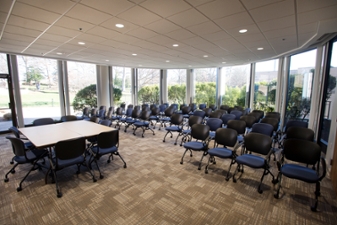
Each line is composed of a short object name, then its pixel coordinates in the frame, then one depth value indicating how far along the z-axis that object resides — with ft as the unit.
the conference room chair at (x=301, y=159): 8.26
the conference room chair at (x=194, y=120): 17.42
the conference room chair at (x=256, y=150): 9.57
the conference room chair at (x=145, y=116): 22.58
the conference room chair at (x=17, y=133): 11.91
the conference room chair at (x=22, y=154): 9.65
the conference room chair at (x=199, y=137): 12.27
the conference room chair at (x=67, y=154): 9.21
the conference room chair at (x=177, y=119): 19.54
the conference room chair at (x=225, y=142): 10.94
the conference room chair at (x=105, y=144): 11.14
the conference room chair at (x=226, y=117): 18.69
